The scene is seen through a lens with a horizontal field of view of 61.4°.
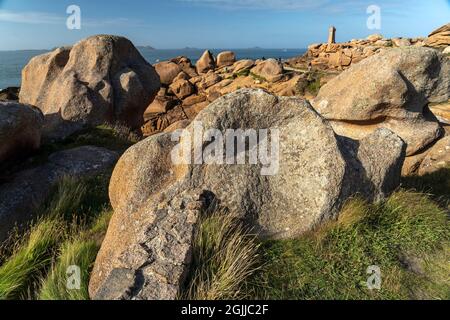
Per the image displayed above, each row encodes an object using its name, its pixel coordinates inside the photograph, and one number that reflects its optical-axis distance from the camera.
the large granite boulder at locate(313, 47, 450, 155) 10.91
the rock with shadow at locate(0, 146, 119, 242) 8.10
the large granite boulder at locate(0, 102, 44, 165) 8.72
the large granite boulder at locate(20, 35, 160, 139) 14.76
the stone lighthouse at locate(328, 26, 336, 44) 76.60
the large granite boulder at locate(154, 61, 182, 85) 51.69
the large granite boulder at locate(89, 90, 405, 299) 5.82
